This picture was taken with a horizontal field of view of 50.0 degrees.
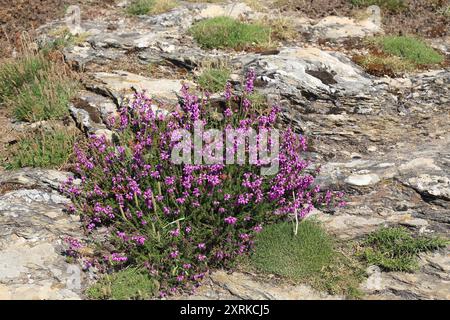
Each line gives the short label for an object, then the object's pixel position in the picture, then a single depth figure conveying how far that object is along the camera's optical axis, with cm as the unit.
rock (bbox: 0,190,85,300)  476
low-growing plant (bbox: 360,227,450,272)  511
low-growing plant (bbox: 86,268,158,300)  477
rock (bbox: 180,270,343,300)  491
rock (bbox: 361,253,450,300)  482
